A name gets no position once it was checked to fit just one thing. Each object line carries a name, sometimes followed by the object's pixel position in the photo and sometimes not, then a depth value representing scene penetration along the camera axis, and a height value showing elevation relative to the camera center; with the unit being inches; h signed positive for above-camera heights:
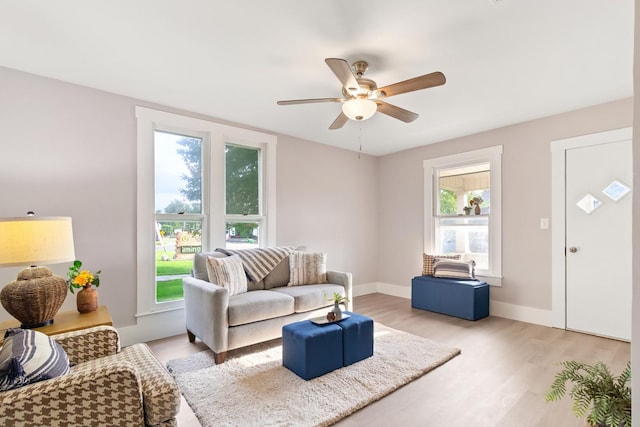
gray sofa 103.5 -34.8
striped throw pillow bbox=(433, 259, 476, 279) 164.4 -29.9
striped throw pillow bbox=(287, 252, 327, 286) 142.3 -25.9
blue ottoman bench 152.1 -43.0
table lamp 72.6 -11.3
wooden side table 78.5 -29.8
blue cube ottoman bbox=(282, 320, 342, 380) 92.7 -41.9
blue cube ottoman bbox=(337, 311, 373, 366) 101.4 -42.2
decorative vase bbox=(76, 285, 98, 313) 92.9 -26.4
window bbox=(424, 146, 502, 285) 164.7 +3.4
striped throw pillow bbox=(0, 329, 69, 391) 47.4 -24.4
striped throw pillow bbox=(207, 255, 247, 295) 117.9 -23.6
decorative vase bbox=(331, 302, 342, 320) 104.3 -33.3
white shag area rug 76.2 -50.0
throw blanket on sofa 132.7 -20.4
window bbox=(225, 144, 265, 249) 156.2 +8.5
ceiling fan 84.3 +37.0
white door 126.5 -10.6
